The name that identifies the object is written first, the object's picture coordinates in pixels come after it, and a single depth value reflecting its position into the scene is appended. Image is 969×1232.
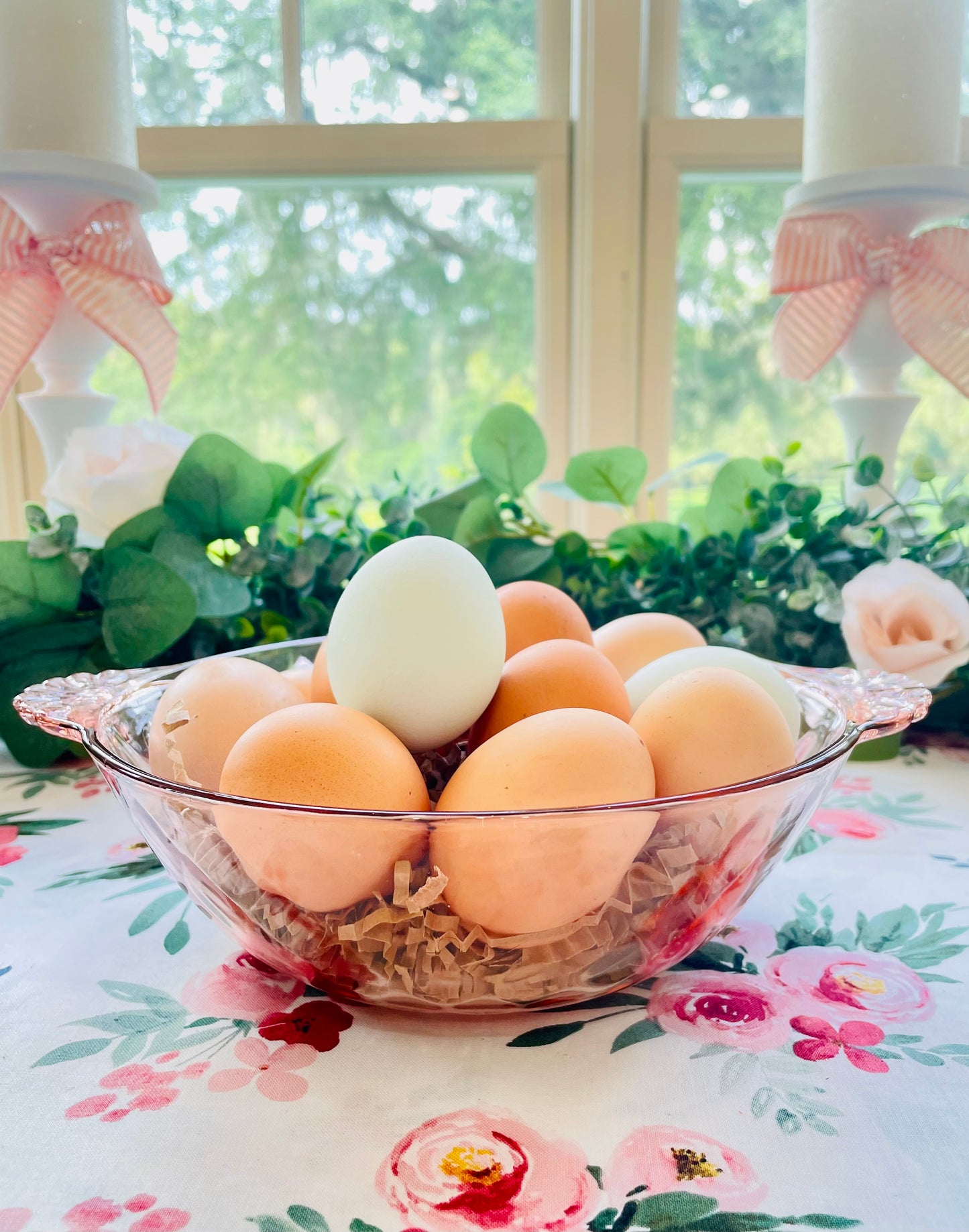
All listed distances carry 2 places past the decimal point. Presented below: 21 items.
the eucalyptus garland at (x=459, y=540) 0.65
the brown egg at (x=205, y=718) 0.38
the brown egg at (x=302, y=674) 0.46
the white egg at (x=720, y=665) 0.42
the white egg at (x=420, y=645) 0.36
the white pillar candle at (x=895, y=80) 0.70
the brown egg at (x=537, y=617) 0.45
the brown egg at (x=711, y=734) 0.34
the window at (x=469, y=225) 1.03
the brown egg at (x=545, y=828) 0.28
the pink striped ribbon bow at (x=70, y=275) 0.72
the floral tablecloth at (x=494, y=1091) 0.26
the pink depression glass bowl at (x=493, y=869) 0.28
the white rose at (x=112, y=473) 0.65
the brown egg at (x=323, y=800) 0.29
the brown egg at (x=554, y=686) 0.38
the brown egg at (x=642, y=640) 0.50
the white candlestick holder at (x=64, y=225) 0.68
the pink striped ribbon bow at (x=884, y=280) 0.71
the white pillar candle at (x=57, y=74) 0.70
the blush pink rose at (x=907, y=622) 0.63
